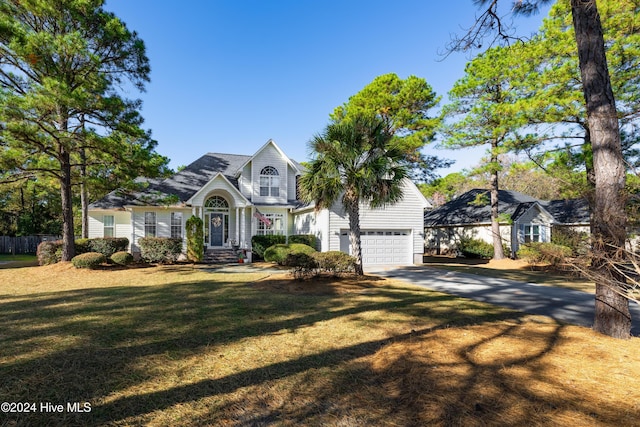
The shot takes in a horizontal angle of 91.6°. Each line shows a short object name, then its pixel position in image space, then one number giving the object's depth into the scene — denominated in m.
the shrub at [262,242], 19.56
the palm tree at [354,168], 12.30
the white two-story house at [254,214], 18.39
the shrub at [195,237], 17.62
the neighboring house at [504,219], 24.09
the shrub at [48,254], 15.77
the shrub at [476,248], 23.78
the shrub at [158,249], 17.08
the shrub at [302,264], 11.84
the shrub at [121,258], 15.31
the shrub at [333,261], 12.21
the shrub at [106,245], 17.03
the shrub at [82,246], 16.62
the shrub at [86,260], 14.14
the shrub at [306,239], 18.52
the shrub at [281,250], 16.75
